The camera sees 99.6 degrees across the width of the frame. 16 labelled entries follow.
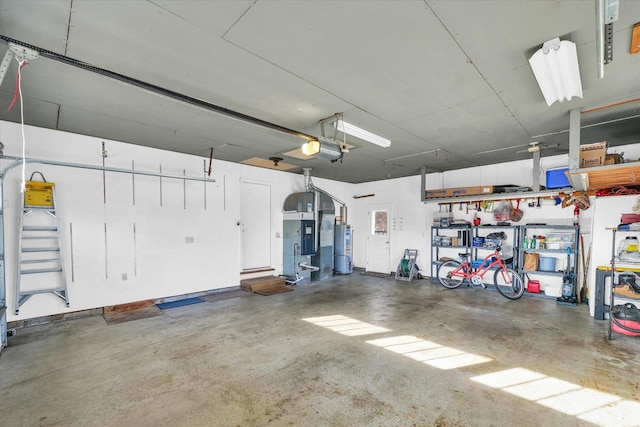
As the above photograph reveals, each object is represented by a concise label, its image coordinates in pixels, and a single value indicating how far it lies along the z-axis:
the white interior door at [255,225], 6.57
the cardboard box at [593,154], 3.38
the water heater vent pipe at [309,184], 6.97
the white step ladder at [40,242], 3.78
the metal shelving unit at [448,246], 6.55
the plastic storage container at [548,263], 5.52
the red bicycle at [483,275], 5.64
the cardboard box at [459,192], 5.67
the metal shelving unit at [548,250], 5.27
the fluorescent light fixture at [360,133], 3.76
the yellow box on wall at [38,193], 3.79
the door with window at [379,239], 8.20
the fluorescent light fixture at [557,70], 2.12
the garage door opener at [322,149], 3.67
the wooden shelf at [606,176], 3.29
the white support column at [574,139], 3.27
